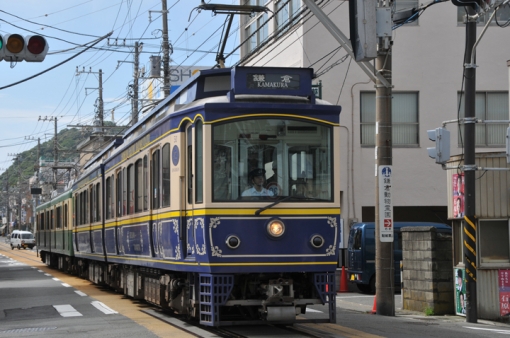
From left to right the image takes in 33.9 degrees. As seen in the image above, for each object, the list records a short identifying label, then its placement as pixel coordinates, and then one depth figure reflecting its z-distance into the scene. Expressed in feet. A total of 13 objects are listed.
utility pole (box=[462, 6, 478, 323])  46.44
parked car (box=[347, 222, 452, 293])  70.28
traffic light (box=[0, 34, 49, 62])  38.32
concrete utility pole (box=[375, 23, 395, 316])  48.44
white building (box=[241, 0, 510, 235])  87.71
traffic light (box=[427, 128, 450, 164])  46.68
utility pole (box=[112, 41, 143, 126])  116.73
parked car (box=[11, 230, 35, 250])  251.80
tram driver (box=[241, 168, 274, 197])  34.81
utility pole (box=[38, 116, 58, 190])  175.82
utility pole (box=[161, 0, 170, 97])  91.04
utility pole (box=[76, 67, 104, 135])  161.89
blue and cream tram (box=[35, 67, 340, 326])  34.50
